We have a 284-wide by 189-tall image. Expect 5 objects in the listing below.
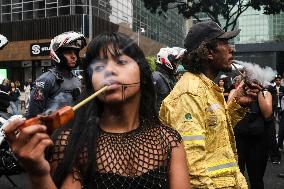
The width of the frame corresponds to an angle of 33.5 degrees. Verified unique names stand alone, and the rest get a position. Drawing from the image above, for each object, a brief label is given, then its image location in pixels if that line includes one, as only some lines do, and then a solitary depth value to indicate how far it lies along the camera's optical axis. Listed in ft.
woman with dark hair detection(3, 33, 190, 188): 5.90
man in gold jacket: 8.36
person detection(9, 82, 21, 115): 55.67
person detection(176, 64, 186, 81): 27.93
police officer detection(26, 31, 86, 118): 16.99
